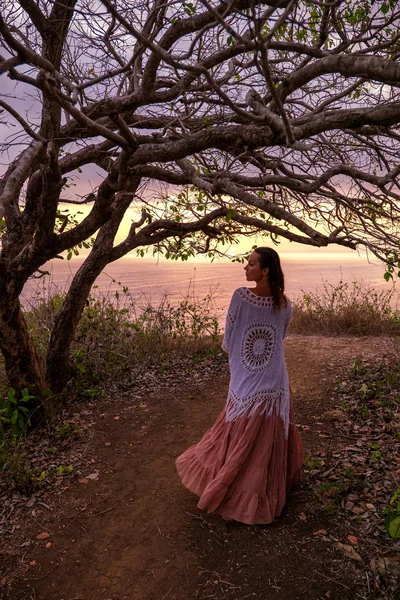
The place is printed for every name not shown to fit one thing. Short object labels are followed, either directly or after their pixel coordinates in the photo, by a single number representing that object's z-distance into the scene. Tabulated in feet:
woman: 12.14
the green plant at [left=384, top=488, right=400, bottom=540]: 6.61
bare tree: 10.03
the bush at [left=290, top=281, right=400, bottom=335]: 33.68
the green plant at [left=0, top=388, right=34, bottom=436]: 17.47
